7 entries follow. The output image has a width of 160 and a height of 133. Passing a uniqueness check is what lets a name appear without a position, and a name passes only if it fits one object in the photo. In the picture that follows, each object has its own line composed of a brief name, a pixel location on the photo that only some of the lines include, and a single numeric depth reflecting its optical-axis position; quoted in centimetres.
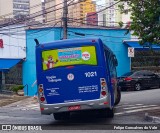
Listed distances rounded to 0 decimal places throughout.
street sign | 3294
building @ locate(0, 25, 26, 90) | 3541
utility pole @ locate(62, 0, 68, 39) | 2644
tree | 1730
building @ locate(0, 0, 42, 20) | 7506
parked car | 3130
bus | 1348
